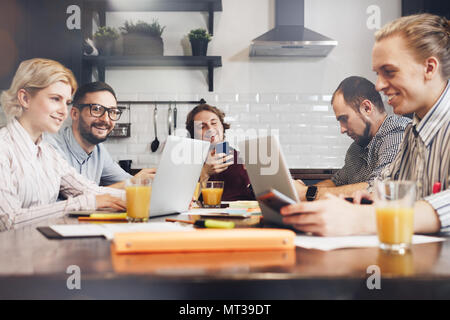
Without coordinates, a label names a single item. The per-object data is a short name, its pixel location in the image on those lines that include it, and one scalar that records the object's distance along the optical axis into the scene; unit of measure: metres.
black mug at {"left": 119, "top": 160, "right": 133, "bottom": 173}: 3.81
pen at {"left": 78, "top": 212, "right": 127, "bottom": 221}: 1.29
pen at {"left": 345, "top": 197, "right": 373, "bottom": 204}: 1.25
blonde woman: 1.47
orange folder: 0.80
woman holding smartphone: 2.62
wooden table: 0.65
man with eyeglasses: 2.73
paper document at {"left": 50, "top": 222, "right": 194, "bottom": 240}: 1.02
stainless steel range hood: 3.67
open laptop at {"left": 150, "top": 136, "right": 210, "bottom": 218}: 1.32
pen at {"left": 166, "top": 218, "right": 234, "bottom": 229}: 1.06
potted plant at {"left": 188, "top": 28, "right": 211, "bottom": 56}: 3.84
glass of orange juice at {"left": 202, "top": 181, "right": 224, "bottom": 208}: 1.81
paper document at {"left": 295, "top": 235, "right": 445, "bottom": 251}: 0.87
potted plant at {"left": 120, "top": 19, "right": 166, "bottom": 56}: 3.84
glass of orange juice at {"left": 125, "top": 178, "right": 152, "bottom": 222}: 1.26
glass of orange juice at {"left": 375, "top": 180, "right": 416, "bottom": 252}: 0.84
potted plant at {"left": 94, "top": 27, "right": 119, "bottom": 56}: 3.82
